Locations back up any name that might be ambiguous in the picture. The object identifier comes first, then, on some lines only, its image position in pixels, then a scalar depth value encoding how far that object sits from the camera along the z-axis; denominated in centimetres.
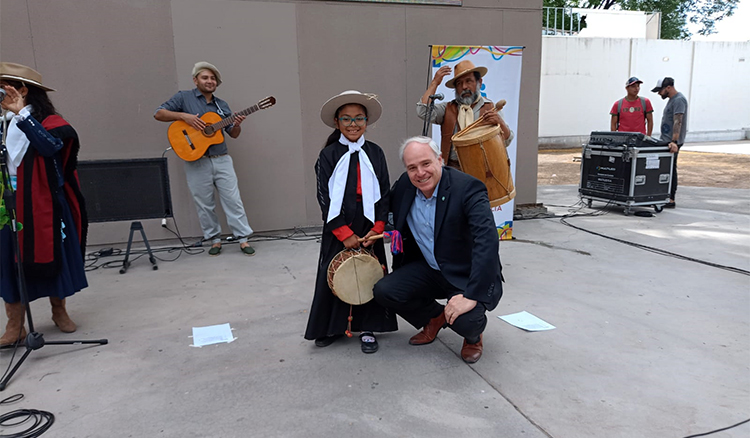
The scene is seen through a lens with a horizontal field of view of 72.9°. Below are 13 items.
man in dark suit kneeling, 262
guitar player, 506
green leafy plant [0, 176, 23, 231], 284
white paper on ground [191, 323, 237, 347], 322
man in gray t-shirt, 714
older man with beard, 398
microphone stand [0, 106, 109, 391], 281
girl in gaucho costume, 296
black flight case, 690
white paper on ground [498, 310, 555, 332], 334
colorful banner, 552
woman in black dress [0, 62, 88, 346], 298
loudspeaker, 534
